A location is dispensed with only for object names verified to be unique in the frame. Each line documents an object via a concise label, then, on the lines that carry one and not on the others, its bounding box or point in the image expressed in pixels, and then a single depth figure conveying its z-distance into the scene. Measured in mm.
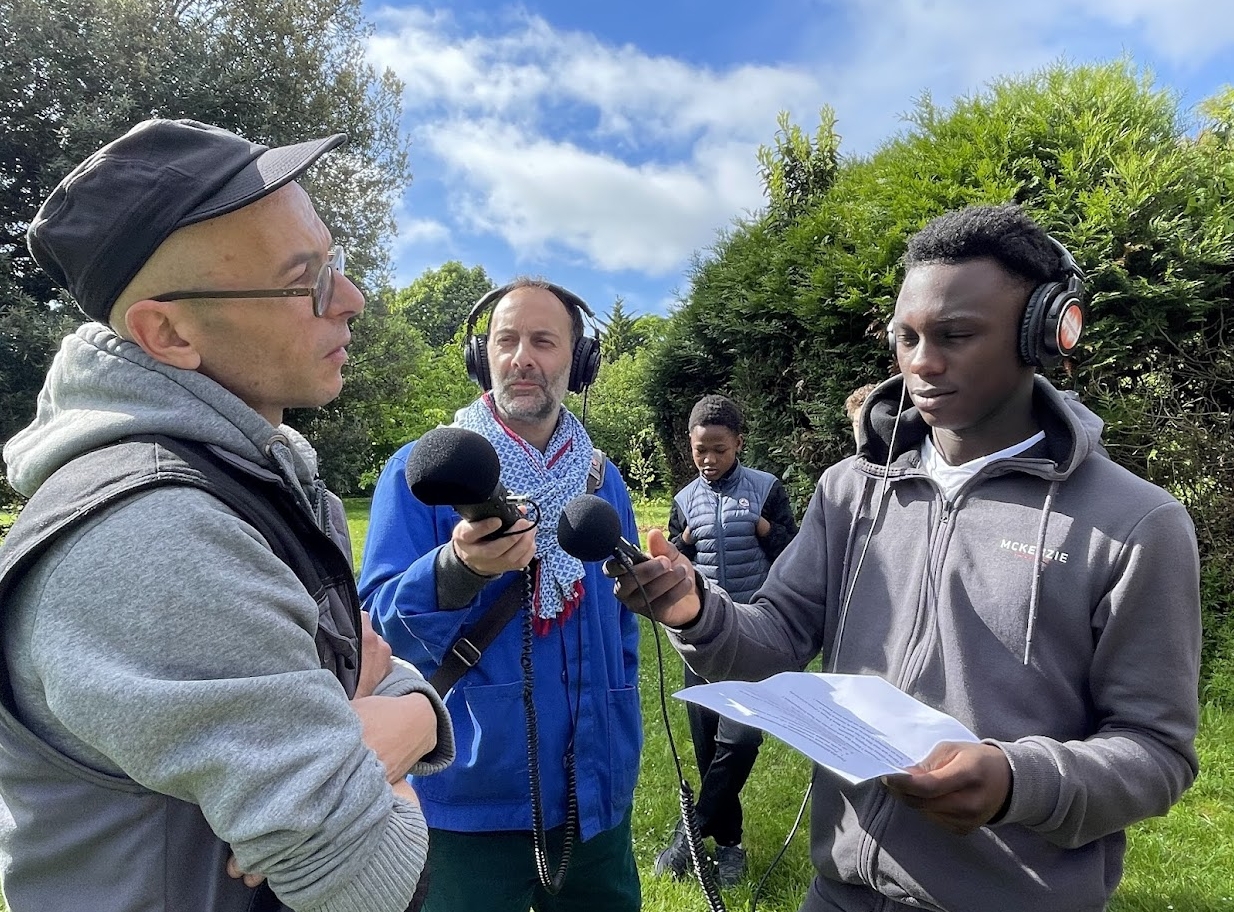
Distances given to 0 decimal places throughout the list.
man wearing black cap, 884
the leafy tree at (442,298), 54312
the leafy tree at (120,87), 7586
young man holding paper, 1362
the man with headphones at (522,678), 2084
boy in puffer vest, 4238
